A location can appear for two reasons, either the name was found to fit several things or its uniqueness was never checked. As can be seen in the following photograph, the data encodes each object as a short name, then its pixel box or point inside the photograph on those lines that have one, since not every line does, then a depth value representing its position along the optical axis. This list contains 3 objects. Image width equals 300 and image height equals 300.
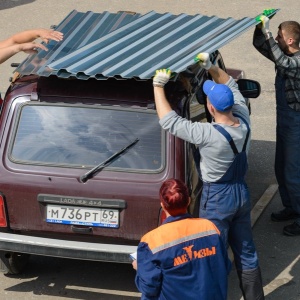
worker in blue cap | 8.50
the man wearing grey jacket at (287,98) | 10.93
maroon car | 9.04
